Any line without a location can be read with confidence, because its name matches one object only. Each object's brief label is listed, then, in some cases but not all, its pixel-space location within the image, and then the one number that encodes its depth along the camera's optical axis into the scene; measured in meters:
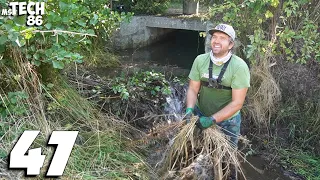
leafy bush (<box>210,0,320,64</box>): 3.31
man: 2.25
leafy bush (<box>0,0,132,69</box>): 1.94
